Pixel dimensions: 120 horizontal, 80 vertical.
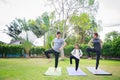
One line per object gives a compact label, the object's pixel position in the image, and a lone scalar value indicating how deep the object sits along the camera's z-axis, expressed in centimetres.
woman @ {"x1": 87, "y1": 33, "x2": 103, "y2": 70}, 378
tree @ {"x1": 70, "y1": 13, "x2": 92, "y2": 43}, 961
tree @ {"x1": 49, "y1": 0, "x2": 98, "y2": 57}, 954
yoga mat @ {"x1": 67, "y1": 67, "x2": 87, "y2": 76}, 374
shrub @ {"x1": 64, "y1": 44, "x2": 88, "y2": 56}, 1152
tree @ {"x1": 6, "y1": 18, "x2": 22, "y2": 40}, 2243
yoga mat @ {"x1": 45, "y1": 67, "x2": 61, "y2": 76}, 366
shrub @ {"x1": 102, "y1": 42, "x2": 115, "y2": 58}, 1060
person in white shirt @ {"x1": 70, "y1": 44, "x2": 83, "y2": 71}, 389
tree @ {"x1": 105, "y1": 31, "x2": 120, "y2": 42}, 1869
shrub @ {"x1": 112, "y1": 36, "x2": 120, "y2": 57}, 991
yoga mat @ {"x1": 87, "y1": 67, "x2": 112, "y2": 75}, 385
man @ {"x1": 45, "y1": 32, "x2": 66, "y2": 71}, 374
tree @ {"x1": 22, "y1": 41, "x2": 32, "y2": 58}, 1115
